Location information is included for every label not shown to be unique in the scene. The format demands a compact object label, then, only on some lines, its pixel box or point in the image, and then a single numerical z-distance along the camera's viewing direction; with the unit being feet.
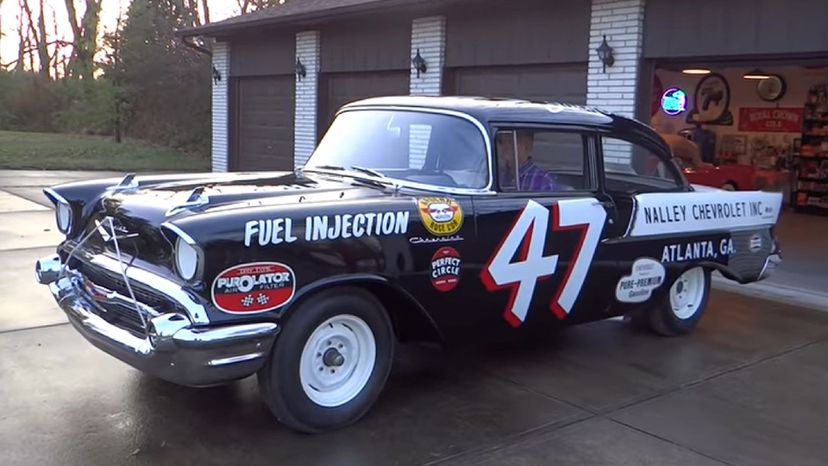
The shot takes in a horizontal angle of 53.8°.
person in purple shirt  16.28
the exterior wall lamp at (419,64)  41.42
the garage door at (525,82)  35.27
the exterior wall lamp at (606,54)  32.65
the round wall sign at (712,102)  57.41
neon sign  56.54
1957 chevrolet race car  12.50
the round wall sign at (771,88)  54.24
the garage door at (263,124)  53.62
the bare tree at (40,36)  151.33
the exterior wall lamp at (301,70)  50.01
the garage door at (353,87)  44.70
